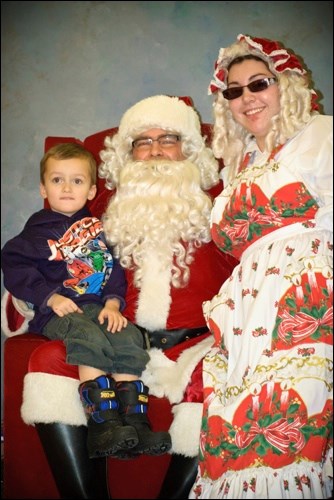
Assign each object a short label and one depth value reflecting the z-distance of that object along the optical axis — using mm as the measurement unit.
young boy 1925
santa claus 2002
